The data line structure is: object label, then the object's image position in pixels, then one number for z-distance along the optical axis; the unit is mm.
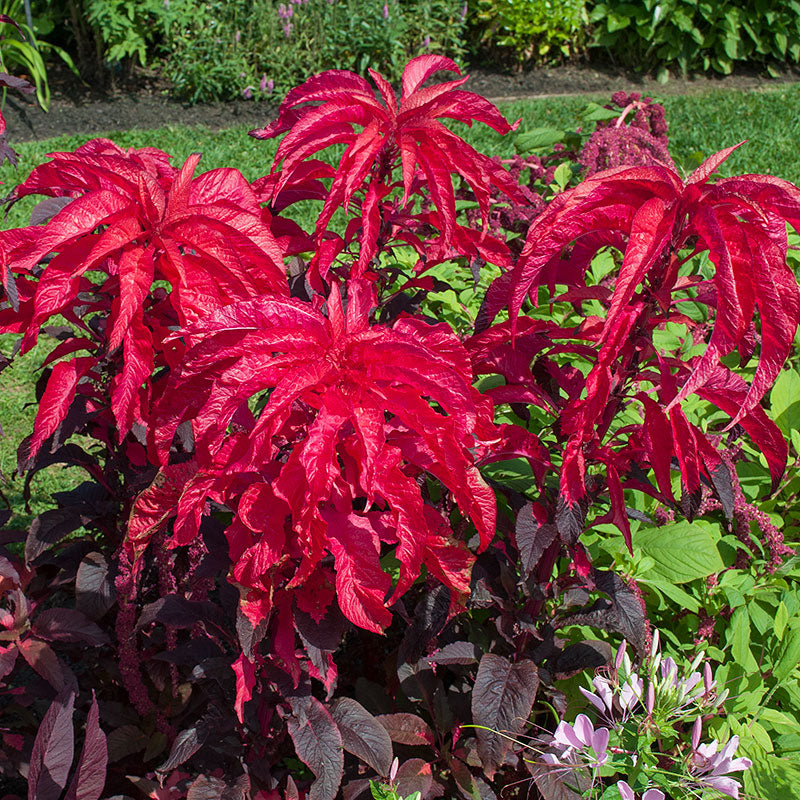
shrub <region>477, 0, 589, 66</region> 7645
